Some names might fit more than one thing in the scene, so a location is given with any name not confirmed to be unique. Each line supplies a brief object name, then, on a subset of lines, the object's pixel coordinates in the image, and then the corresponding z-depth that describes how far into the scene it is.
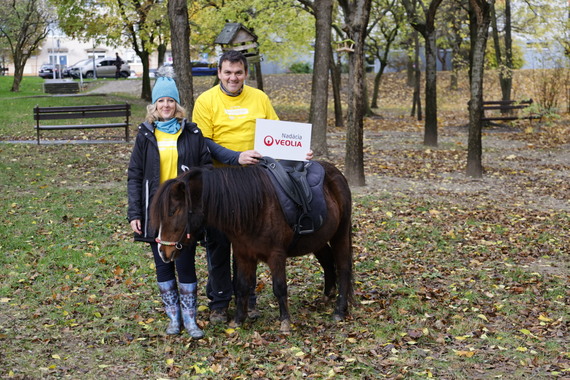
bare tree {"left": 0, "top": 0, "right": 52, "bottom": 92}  39.81
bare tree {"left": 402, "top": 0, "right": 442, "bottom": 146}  19.95
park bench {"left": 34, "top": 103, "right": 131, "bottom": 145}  18.64
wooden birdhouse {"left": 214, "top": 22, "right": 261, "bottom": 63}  16.38
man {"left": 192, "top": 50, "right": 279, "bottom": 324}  5.68
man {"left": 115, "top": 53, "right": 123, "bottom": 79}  52.41
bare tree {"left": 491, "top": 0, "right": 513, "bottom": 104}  29.44
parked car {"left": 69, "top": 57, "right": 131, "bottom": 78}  55.44
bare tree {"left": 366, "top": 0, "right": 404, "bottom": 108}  30.42
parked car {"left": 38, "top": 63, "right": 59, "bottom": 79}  55.95
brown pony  5.11
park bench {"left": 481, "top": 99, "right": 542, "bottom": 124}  24.62
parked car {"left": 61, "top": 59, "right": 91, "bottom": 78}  55.63
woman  5.51
